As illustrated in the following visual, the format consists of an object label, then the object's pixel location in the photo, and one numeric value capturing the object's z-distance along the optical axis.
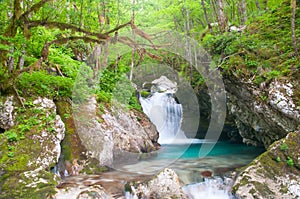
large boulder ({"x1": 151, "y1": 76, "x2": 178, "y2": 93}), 17.00
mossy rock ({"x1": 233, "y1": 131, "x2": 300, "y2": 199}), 5.25
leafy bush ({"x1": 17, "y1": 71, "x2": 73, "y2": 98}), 7.32
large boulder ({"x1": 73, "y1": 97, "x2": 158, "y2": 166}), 7.50
